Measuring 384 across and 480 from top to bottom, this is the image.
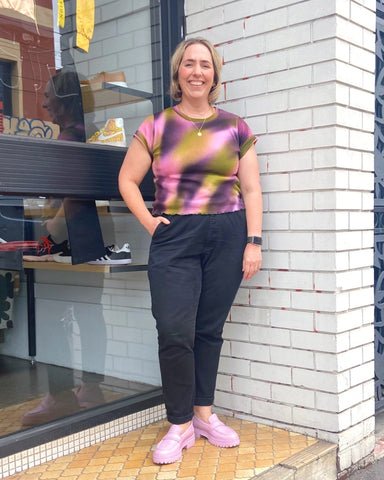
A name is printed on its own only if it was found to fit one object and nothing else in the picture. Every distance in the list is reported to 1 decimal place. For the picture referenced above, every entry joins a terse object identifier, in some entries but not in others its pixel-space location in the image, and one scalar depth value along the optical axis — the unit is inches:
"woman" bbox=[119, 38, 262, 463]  105.5
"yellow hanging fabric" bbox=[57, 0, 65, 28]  117.0
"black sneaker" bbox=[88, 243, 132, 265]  122.9
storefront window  108.7
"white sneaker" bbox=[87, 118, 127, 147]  121.5
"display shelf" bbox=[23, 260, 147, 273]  115.6
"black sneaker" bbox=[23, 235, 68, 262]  113.3
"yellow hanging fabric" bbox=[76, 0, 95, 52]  120.0
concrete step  102.0
